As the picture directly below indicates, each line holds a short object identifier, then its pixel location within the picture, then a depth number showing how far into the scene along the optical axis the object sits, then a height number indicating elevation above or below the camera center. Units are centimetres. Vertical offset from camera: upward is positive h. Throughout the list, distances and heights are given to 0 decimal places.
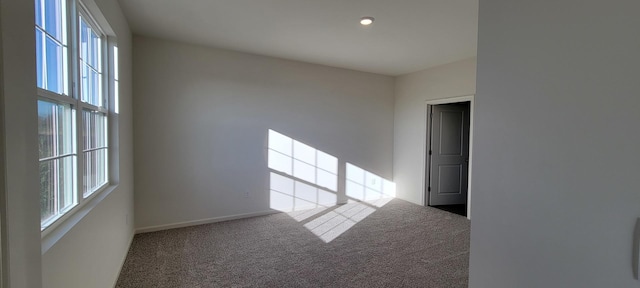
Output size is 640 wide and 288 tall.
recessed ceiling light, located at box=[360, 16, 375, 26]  299 +123
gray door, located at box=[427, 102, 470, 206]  540 -33
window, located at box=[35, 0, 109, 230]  141 +16
